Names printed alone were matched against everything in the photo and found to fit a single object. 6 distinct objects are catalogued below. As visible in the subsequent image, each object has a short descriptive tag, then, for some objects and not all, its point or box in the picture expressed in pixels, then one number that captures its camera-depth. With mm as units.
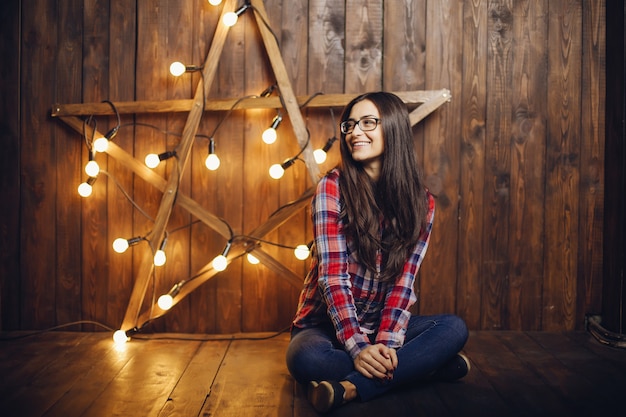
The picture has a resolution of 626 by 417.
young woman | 1679
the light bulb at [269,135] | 2191
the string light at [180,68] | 2199
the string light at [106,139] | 2188
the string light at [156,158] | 2141
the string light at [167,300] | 2170
